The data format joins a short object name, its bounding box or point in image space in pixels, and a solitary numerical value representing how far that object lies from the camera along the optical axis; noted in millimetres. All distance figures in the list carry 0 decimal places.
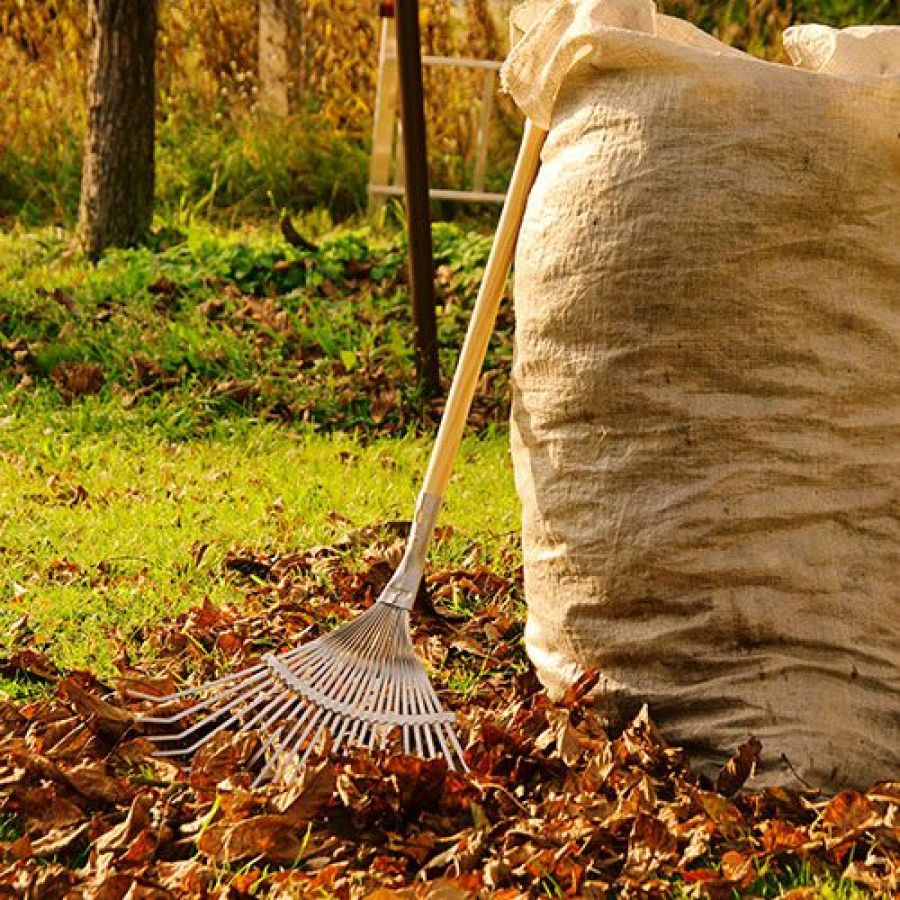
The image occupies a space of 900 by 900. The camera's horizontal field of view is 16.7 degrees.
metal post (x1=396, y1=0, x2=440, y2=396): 8451
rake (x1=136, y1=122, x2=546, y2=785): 4869
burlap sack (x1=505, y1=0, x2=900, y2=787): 4746
